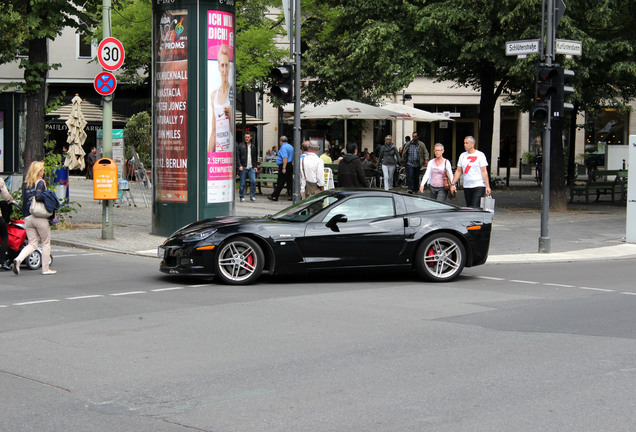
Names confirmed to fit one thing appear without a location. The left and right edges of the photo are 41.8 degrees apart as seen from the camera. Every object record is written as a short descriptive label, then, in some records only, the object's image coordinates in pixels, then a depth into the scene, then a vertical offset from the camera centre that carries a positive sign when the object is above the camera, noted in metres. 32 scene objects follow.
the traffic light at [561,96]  15.03 +1.32
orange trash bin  15.98 -0.27
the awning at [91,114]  36.94 +2.38
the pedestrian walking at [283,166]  23.91 +0.03
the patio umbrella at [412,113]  31.01 +2.09
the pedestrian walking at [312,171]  17.02 -0.08
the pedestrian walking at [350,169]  17.14 -0.03
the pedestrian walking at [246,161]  24.43 +0.17
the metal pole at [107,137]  15.82 +0.55
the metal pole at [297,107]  15.54 +1.14
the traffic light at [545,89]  15.01 +1.44
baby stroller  12.85 -1.26
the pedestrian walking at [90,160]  35.69 +0.23
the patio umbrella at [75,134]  22.88 +0.89
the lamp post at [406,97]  43.03 +3.88
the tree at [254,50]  34.34 +4.93
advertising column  15.98 +1.14
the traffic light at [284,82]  15.20 +1.57
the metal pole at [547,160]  15.08 +0.15
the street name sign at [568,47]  15.32 +2.26
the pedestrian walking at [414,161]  26.36 +0.22
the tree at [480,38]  20.84 +3.42
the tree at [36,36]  17.14 +2.72
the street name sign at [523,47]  15.27 +2.25
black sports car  11.21 -0.99
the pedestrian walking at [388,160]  26.12 +0.24
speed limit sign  15.74 +2.14
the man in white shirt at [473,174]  15.87 -0.11
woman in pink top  16.09 -0.12
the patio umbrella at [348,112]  27.48 +1.87
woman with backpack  12.38 -0.86
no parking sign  15.71 +1.57
